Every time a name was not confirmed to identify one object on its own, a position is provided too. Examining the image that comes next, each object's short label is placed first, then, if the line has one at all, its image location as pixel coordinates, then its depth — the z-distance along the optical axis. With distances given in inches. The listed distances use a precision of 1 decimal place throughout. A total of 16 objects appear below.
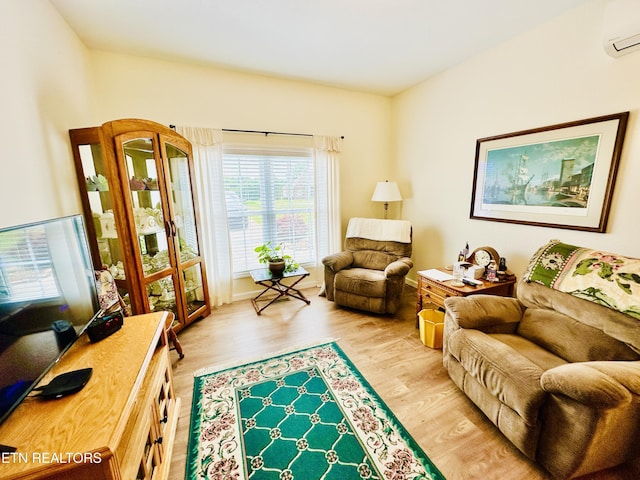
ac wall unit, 63.9
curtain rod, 119.4
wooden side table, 87.8
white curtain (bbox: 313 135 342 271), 138.8
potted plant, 117.4
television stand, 29.4
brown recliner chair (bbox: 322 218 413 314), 112.2
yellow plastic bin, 89.5
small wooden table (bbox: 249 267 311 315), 118.6
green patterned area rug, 52.7
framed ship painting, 76.1
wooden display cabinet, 78.6
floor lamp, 137.5
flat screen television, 32.7
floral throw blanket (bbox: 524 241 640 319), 56.4
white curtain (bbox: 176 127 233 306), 114.8
